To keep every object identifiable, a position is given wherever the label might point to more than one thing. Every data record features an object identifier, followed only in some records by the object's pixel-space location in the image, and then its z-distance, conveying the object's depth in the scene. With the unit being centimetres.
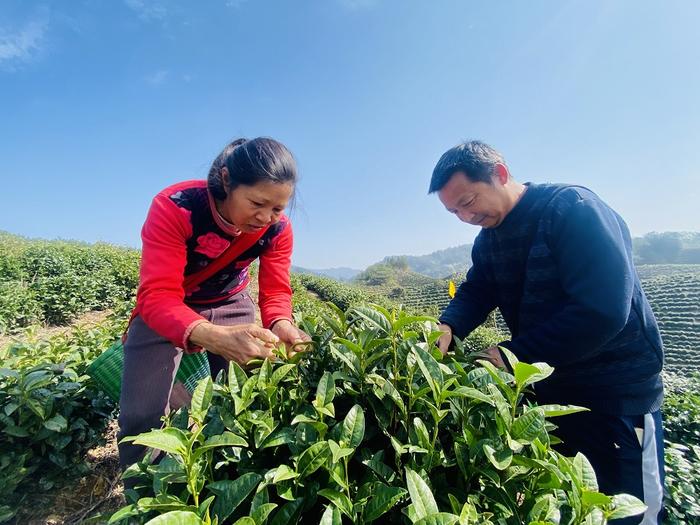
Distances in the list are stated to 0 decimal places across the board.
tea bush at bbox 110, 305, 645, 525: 71
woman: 160
